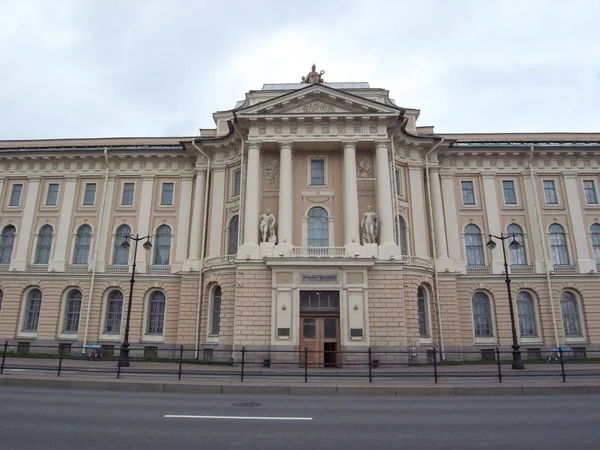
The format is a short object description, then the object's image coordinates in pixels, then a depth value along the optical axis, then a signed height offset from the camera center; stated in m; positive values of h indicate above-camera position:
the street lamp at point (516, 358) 20.45 -0.85
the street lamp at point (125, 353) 19.09 -0.60
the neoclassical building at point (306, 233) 25.00 +7.32
